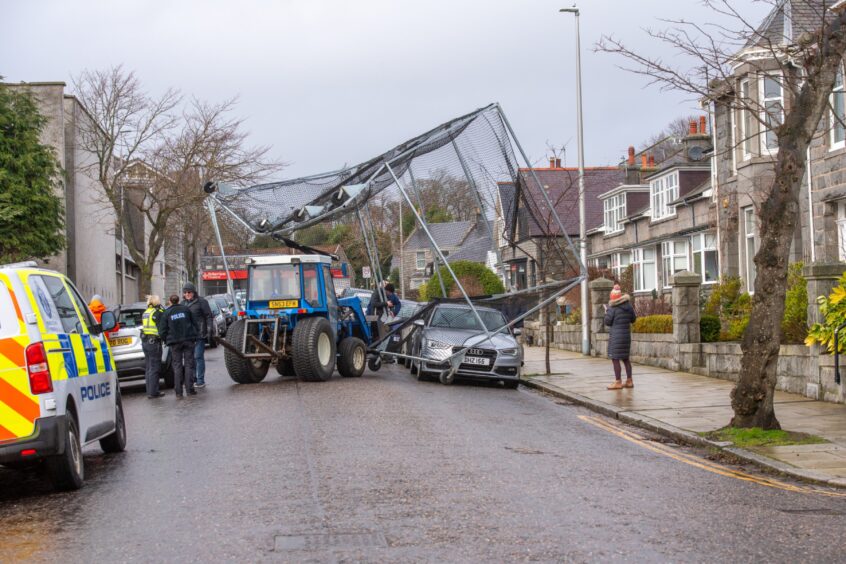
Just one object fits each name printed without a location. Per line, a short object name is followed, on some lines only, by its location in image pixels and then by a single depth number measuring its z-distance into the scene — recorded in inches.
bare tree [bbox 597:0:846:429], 440.5
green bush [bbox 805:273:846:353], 552.7
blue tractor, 731.4
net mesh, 766.5
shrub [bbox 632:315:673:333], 858.1
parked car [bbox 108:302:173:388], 765.9
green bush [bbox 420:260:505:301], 803.4
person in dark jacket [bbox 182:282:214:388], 706.2
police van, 314.5
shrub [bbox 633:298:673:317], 1042.1
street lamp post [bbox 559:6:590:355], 1029.8
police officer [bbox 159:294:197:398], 688.4
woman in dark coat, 684.1
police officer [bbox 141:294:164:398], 698.8
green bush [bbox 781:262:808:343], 627.8
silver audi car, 749.3
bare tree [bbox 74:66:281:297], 1552.7
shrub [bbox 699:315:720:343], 780.6
